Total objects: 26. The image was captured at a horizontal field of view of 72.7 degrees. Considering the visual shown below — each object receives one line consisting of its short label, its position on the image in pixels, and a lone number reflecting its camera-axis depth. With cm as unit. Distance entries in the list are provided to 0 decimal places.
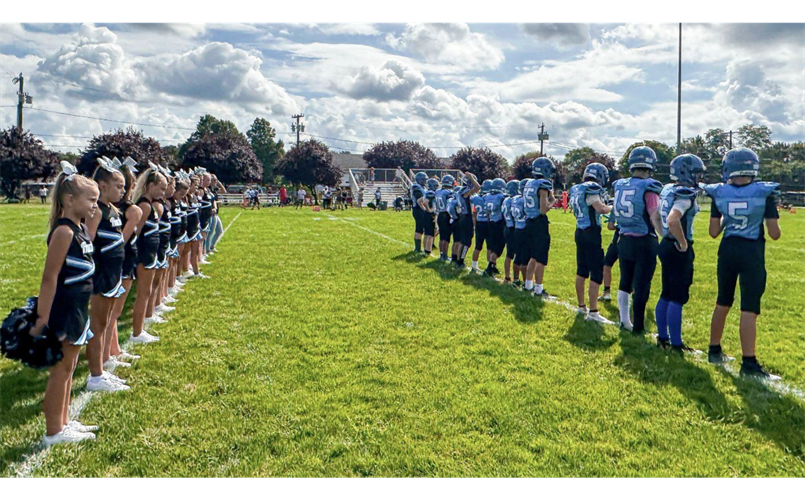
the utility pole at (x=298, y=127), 7244
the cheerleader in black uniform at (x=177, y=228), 778
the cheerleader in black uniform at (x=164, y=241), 664
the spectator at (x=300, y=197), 4075
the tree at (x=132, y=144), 3978
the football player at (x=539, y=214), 848
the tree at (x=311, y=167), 5562
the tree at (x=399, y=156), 7188
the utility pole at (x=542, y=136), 7775
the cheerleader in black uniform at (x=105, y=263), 441
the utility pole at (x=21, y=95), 4867
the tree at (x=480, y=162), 6526
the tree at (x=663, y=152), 9134
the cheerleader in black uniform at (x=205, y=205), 1025
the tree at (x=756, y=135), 9231
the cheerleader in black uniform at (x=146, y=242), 570
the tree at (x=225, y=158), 4941
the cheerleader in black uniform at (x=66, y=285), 349
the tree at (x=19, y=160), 4412
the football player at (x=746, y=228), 505
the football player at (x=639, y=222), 631
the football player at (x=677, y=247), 567
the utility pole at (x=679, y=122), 4003
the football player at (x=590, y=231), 736
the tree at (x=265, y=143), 9844
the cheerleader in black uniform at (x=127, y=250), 510
